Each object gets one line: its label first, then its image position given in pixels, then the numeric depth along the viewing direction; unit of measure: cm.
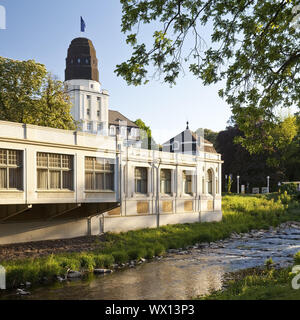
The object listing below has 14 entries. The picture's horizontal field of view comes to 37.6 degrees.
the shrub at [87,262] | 1818
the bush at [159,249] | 2234
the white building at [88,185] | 1859
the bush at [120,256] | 1977
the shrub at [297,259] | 1496
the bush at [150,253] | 2142
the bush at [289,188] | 5298
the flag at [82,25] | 6445
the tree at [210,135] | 8306
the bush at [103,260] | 1872
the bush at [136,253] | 2067
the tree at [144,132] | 6625
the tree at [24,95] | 2994
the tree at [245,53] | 1034
